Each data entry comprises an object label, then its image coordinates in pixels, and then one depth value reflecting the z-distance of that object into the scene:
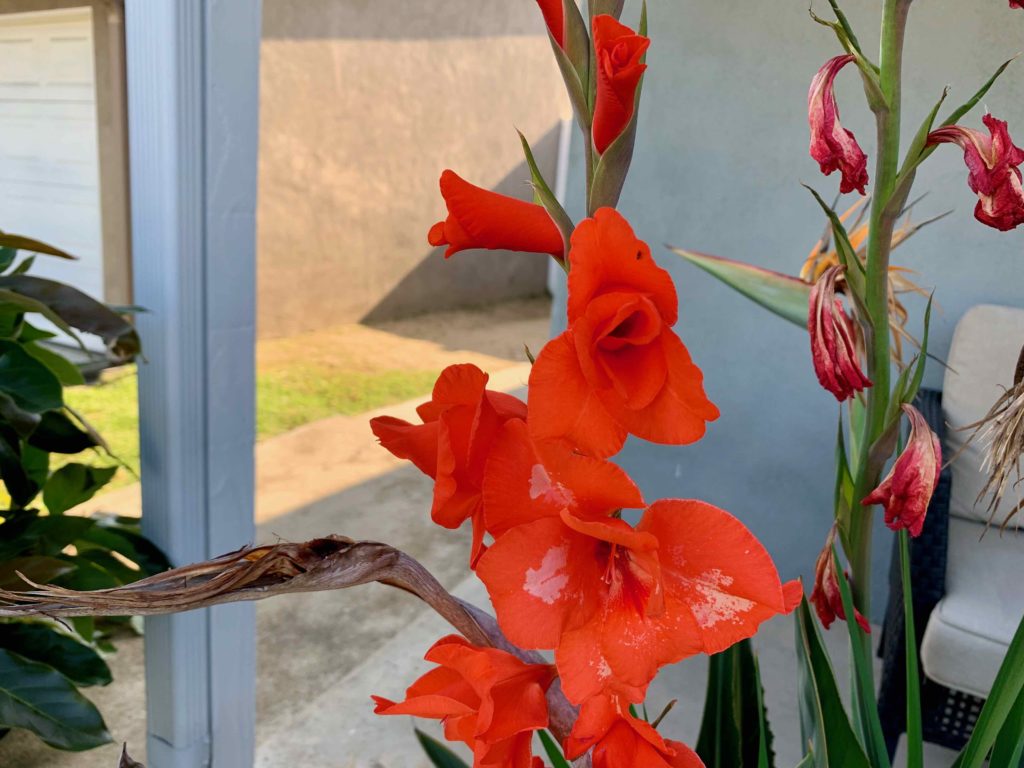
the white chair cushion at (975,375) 2.03
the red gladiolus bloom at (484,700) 0.36
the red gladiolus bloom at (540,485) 0.33
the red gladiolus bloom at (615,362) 0.30
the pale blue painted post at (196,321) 1.04
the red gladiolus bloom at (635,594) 0.32
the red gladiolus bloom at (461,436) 0.36
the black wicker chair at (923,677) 1.73
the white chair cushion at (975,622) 1.65
